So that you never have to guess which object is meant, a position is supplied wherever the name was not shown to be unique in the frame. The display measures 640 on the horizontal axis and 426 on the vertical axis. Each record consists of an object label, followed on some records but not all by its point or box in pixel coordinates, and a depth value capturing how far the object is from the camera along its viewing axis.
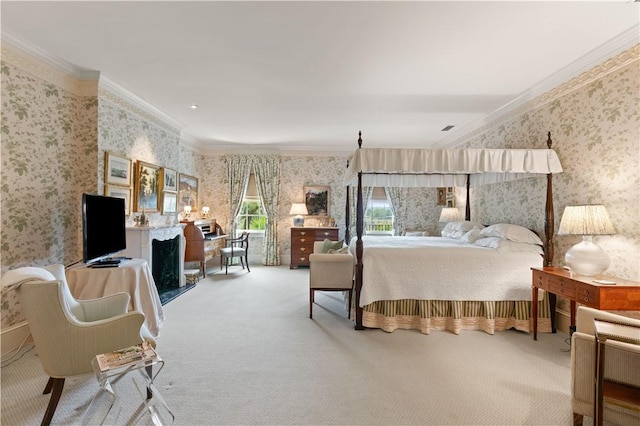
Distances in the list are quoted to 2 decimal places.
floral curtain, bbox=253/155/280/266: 7.35
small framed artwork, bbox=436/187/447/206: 6.82
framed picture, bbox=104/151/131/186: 3.76
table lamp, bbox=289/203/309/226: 7.23
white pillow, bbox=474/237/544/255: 3.48
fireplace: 3.99
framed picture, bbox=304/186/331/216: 7.47
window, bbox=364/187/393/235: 7.65
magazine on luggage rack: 1.72
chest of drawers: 6.96
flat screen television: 2.92
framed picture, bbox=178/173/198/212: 6.22
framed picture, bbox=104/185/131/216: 3.80
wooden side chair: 6.18
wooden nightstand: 2.37
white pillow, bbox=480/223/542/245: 3.53
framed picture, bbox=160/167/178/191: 5.03
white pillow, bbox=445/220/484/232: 4.74
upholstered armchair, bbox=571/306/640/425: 1.79
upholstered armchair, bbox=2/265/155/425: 1.85
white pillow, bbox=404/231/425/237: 6.41
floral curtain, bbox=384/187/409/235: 7.45
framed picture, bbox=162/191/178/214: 5.10
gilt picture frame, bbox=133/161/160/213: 4.38
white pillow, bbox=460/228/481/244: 4.21
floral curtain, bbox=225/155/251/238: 7.38
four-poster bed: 3.42
